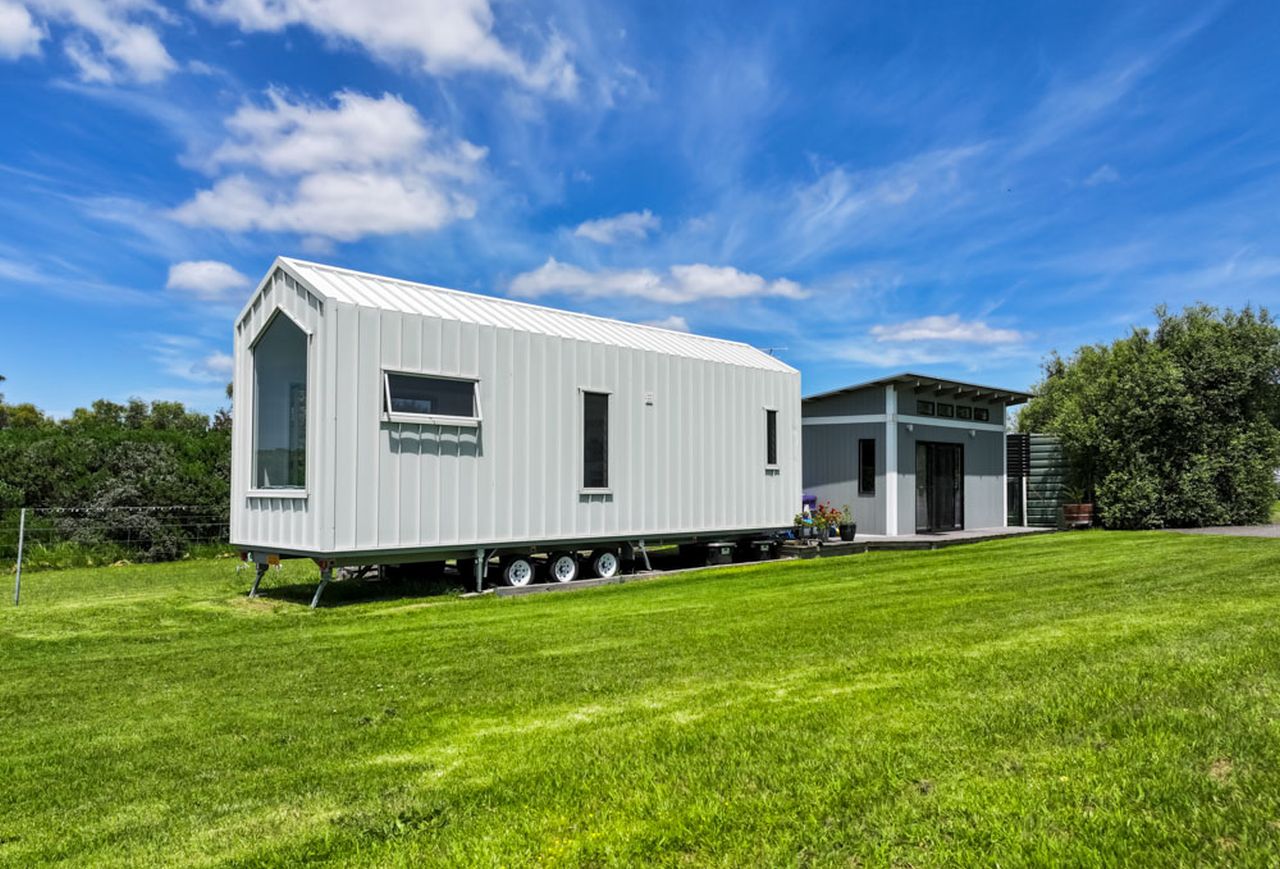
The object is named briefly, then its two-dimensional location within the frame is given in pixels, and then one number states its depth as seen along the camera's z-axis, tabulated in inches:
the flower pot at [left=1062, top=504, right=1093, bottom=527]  800.9
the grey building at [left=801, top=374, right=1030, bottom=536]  713.6
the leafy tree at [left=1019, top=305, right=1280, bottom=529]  767.1
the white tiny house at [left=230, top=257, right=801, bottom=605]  408.2
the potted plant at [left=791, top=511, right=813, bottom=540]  636.2
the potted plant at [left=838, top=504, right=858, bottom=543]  666.2
